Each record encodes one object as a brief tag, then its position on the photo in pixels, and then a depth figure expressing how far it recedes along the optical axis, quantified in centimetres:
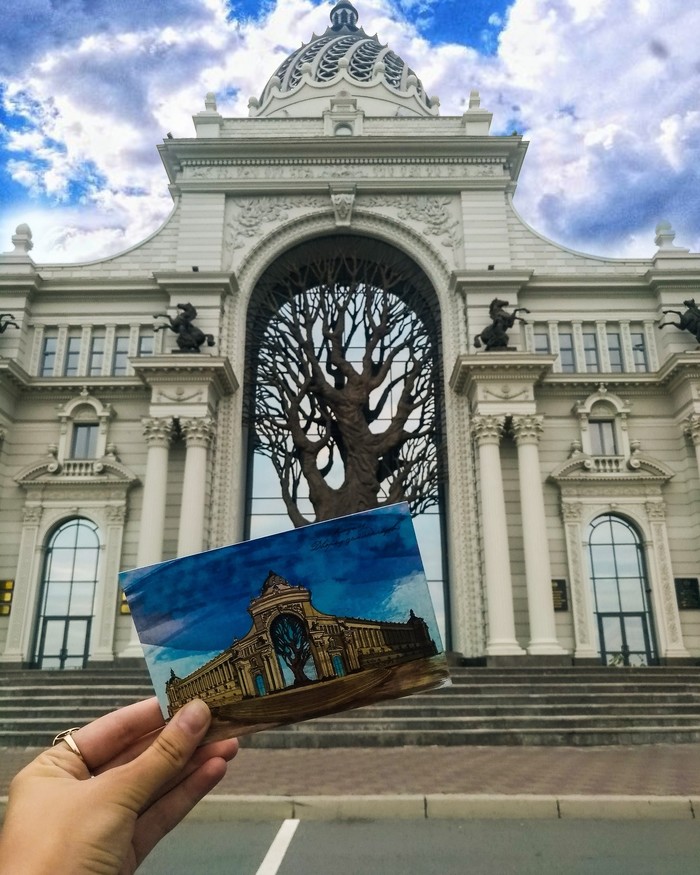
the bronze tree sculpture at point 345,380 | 2516
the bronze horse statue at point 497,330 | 2406
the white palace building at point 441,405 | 2272
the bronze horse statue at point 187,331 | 2433
